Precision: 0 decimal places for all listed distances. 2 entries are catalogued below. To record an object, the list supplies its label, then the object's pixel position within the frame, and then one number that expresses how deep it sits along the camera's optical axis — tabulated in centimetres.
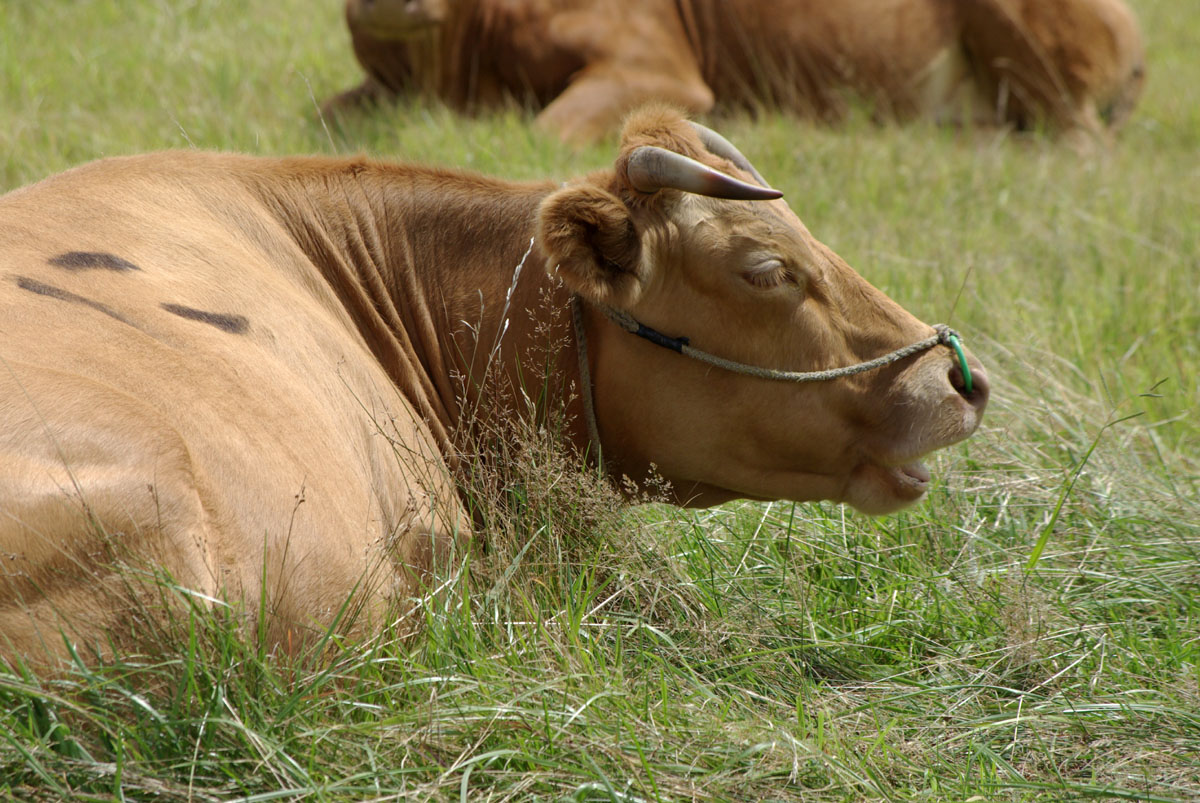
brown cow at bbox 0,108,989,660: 595
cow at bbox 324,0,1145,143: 1730
